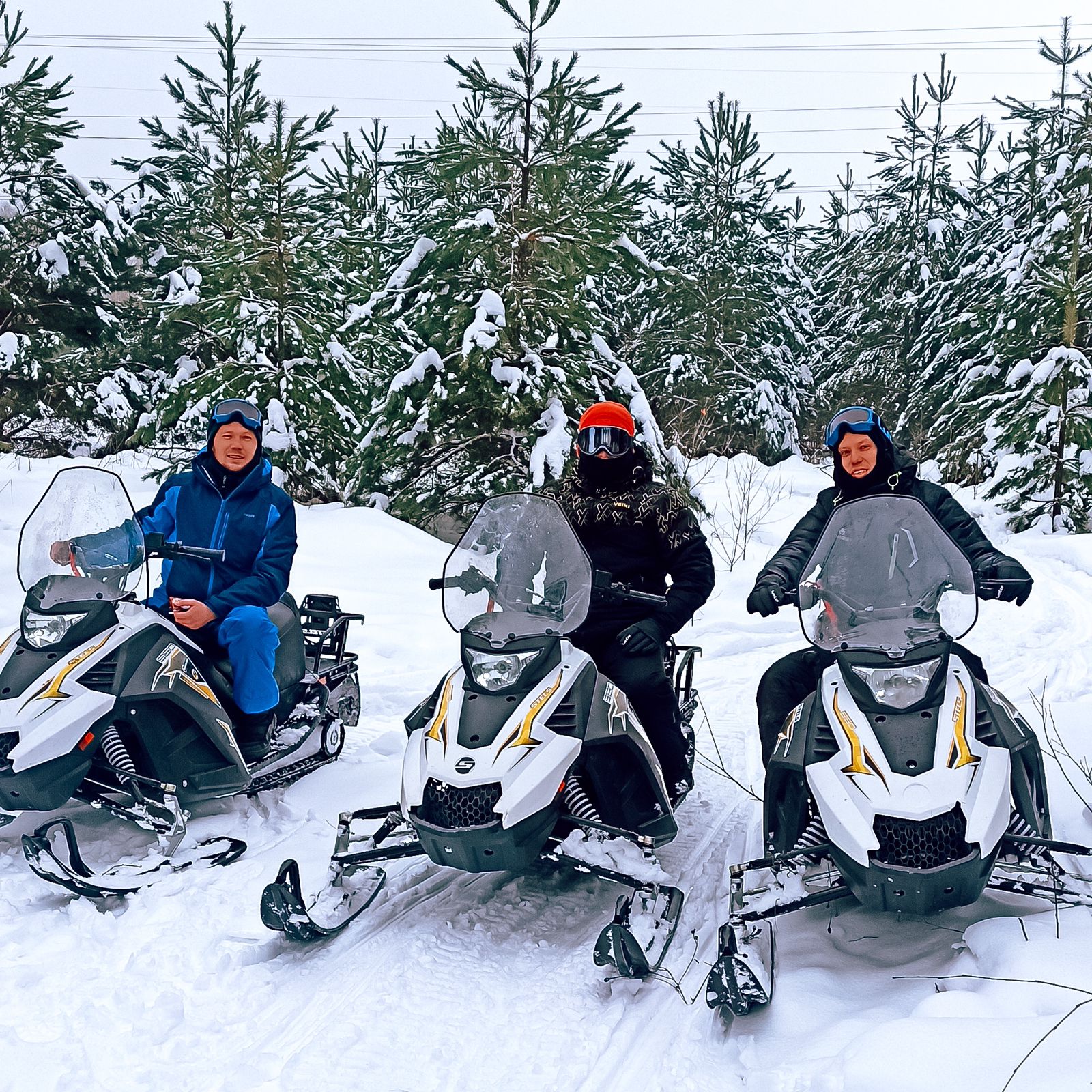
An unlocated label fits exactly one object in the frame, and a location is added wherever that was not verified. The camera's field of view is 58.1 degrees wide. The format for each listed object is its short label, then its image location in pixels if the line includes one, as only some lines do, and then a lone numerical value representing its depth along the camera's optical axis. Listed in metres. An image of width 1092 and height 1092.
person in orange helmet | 4.12
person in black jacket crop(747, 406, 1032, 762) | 3.74
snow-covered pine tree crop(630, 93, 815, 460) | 21.58
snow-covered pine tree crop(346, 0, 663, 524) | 10.67
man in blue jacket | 4.44
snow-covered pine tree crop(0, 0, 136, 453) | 14.42
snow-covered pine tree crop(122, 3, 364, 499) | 11.97
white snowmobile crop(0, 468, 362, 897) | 3.51
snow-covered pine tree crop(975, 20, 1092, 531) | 14.14
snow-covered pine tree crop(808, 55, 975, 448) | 21.92
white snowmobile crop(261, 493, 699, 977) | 3.07
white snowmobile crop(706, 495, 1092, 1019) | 2.74
